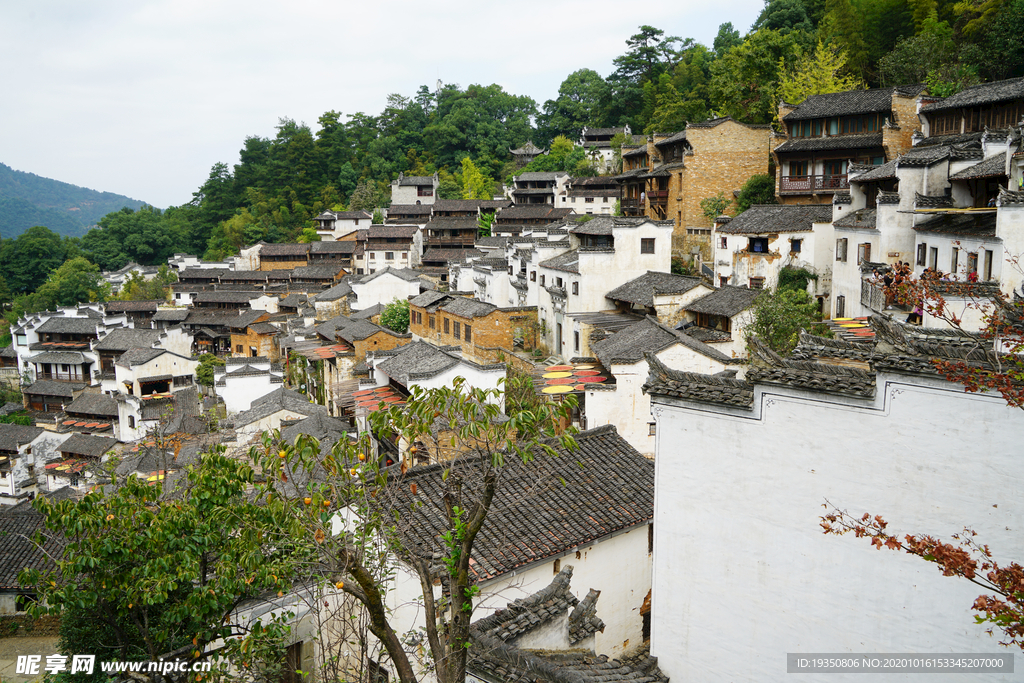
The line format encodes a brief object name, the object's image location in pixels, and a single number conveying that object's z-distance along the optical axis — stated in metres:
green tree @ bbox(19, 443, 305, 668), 7.90
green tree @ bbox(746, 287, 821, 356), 21.69
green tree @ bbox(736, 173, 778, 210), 34.16
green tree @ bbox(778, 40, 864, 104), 37.25
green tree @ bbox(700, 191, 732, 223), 35.91
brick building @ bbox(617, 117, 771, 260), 36.28
